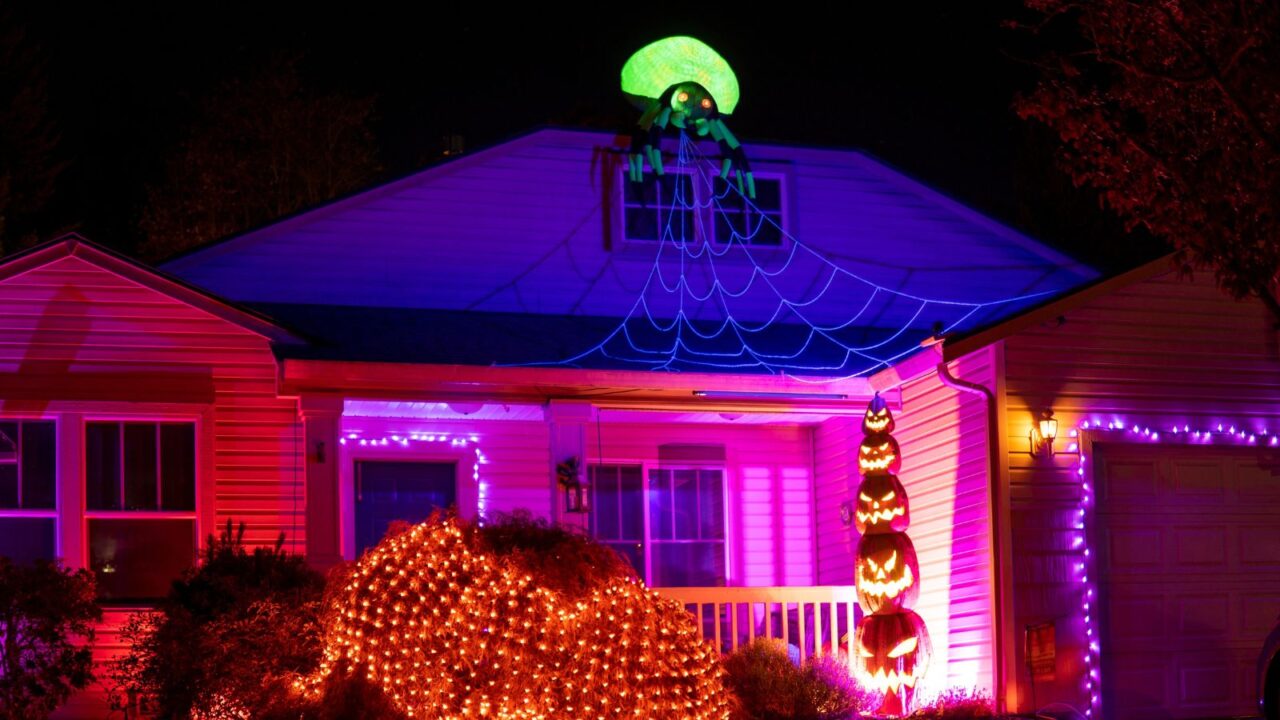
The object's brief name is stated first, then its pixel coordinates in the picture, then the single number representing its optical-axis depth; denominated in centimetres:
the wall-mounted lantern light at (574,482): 1420
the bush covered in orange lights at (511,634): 1005
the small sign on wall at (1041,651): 1266
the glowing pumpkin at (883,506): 1319
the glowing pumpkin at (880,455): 1335
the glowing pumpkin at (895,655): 1277
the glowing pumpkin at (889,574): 1297
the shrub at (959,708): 1240
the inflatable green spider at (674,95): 1700
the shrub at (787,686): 1210
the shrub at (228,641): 1108
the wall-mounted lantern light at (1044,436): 1309
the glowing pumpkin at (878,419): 1344
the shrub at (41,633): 1138
